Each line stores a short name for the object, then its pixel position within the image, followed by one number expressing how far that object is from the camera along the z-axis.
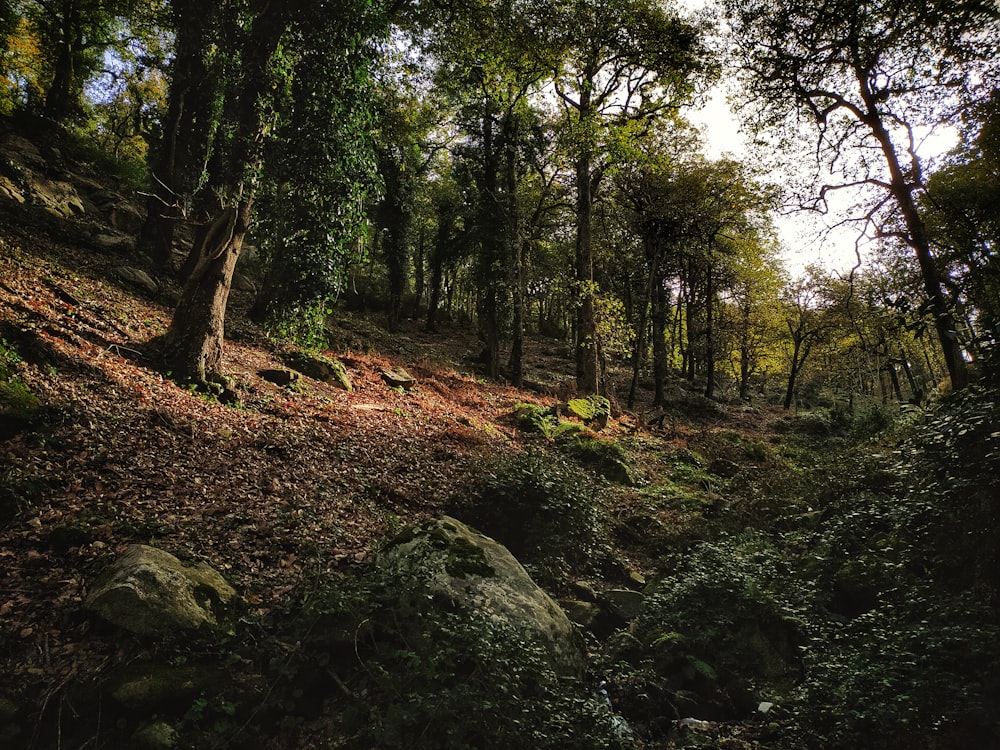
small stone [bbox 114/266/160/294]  13.18
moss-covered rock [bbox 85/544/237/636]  4.03
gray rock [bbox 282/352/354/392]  13.26
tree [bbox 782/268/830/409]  34.25
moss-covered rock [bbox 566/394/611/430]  15.65
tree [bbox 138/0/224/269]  15.30
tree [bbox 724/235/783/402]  29.45
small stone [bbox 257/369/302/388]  11.41
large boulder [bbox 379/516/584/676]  4.70
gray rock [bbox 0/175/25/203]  12.88
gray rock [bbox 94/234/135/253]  14.42
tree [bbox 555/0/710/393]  14.07
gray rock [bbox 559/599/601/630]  6.03
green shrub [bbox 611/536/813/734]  4.91
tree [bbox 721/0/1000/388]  10.59
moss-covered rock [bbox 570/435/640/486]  11.49
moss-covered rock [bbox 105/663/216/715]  3.56
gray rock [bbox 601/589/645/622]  6.34
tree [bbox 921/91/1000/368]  11.57
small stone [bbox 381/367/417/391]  15.22
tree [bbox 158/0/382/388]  9.01
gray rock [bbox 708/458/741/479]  13.45
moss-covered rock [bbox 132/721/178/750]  3.35
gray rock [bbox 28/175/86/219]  14.02
